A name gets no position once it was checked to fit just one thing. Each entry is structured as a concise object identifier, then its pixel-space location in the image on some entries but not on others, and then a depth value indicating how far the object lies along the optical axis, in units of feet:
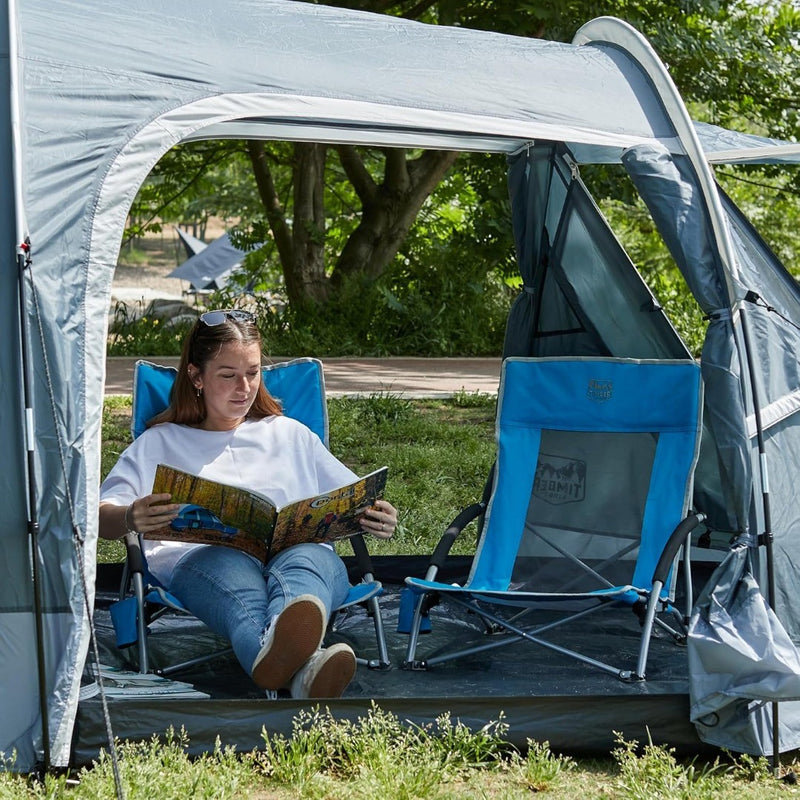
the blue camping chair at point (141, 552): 22.45
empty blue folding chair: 26.55
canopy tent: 19.02
